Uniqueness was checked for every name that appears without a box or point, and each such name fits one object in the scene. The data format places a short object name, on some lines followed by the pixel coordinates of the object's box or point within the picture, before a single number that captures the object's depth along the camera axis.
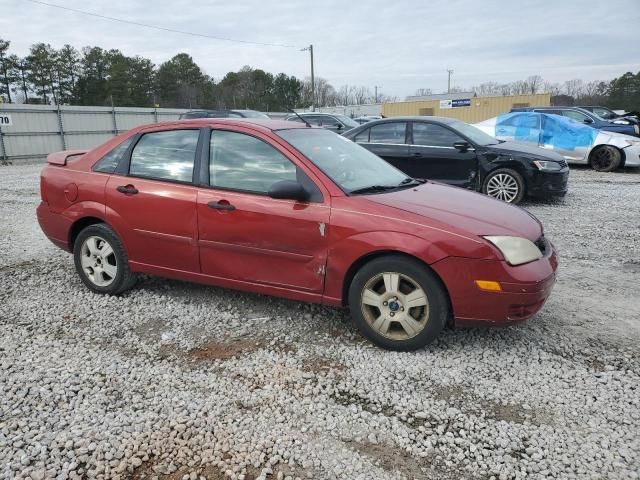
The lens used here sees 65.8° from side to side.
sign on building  46.72
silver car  12.48
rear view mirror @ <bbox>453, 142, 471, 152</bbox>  8.27
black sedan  8.31
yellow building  42.90
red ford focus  3.24
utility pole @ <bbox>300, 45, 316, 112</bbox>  43.08
